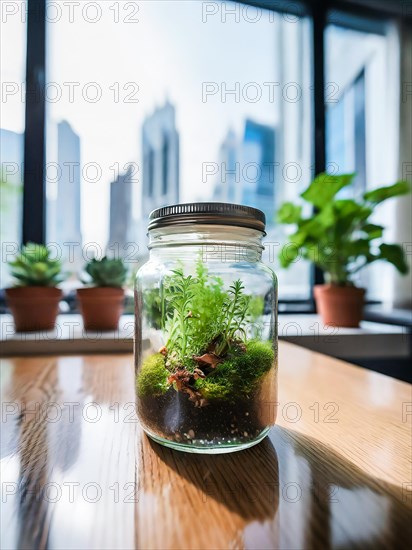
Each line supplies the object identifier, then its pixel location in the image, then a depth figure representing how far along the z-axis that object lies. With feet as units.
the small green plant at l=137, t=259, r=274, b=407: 1.03
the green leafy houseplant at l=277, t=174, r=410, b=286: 3.92
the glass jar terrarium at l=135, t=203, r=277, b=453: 1.02
